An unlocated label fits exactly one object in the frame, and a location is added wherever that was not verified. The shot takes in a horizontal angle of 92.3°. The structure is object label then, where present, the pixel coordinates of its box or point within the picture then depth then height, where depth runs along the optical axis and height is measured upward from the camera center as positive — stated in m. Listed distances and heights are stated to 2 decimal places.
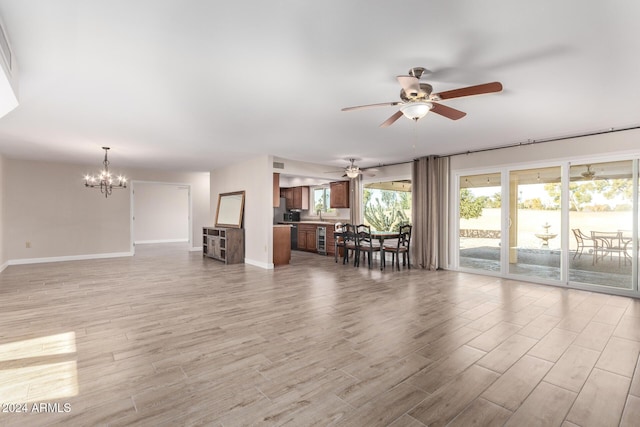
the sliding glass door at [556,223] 4.65 -0.20
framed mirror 7.45 +0.10
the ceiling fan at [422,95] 2.49 +1.02
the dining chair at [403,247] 6.56 -0.75
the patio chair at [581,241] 4.93 -0.48
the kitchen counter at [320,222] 8.77 -0.28
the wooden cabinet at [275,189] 7.00 +0.56
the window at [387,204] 8.02 +0.23
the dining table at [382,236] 6.38 -0.50
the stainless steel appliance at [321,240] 8.75 -0.78
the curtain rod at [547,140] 4.52 +1.20
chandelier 6.98 +0.83
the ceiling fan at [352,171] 6.86 +0.94
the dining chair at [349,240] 6.80 -0.64
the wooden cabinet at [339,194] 8.72 +0.53
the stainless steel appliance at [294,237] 9.88 -0.79
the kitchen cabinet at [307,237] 9.13 -0.74
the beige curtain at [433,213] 6.51 -0.02
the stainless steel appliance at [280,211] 10.68 +0.08
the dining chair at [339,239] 7.13 -0.67
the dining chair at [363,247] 6.53 -0.76
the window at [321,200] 9.84 +0.43
